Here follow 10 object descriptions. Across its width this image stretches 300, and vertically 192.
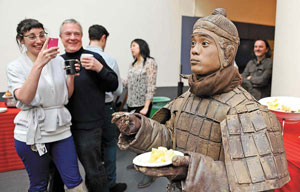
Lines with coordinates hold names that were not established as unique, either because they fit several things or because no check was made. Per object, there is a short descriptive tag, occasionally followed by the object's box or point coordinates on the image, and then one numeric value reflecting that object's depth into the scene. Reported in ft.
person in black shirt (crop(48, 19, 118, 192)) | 5.78
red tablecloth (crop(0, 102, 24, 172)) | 9.39
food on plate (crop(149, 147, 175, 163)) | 2.63
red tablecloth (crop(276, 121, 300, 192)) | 4.53
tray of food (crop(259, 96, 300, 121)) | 5.43
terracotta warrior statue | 2.61
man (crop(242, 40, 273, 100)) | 10.15
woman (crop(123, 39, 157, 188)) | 9.04
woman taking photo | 4.99
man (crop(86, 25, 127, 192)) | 7.25
